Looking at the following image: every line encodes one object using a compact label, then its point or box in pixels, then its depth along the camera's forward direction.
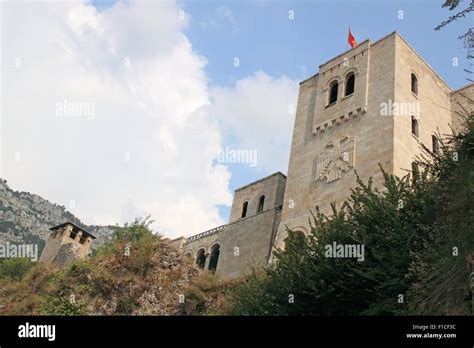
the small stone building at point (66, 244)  39.78
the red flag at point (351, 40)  32.52
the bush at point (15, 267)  36.29
